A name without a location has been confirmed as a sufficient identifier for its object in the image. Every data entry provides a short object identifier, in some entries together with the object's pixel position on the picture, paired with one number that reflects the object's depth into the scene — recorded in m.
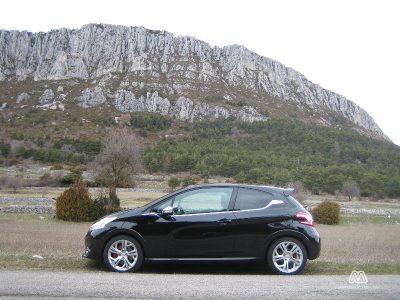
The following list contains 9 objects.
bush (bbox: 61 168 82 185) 74.14
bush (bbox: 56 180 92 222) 39.88
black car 8.79
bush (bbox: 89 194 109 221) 41.16
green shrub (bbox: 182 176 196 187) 75.94
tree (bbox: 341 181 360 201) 87.81
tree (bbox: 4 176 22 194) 69.25
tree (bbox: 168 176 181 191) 74.62
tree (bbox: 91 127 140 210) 50.31
